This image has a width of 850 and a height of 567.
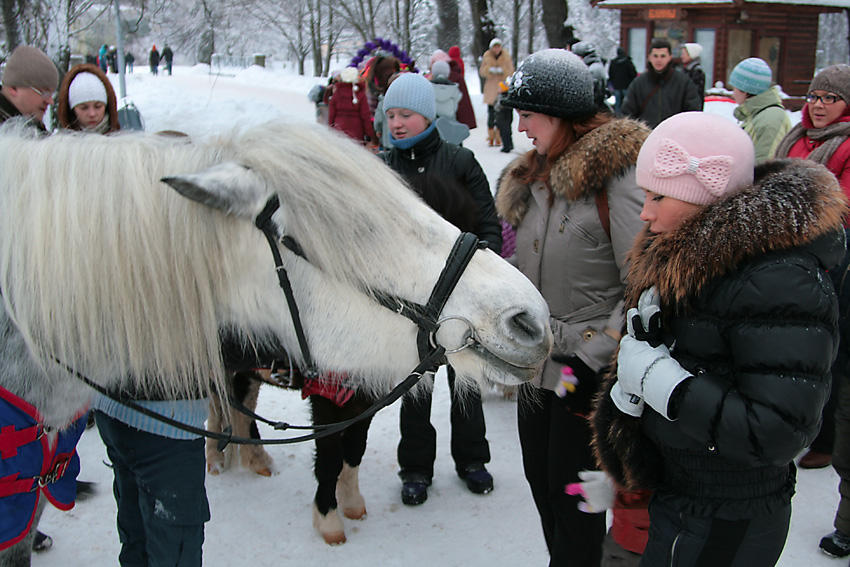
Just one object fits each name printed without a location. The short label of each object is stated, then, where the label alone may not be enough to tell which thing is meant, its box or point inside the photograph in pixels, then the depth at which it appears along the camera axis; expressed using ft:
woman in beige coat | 7.34
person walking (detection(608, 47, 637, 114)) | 43.47
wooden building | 63.77
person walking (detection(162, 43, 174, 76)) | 108.47
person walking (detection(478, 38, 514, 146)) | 46.55
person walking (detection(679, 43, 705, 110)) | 34.58
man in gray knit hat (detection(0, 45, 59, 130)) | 11.98
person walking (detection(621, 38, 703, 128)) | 25.93
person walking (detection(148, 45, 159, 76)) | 105.50
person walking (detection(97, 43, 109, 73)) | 98.24
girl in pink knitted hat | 4.72
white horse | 4.71
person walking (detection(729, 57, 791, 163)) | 17.78
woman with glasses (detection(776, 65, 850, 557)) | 10.57
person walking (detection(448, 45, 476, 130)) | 39.63
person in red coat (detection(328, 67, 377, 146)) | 30.01
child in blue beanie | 9.73
